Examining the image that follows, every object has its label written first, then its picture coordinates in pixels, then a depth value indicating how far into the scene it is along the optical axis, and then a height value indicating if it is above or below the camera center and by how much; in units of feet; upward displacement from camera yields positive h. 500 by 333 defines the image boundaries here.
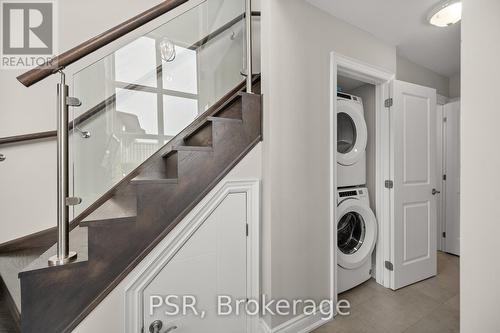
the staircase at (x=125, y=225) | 3.05 -0.98
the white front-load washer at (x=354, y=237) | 6.86 -2.38
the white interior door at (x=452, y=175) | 9.52 -0.39
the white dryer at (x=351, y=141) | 7.09 +0.87
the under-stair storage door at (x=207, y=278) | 4.10 -2.25
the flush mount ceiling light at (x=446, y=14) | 5.37 +3.90
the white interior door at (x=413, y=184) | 7.25 -0.62
